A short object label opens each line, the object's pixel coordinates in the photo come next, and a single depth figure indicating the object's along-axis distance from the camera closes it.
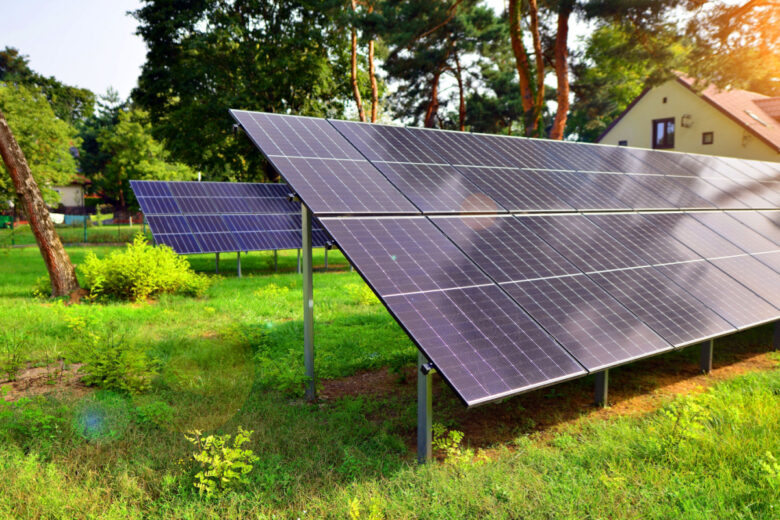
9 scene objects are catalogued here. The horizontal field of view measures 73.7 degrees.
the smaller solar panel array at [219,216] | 18.28
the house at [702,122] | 30.83
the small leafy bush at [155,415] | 6.29
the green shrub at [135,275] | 13.91
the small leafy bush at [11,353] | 7.89
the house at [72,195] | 66.31
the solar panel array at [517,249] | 5.20
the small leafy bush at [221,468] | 4.77
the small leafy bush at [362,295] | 13.94
